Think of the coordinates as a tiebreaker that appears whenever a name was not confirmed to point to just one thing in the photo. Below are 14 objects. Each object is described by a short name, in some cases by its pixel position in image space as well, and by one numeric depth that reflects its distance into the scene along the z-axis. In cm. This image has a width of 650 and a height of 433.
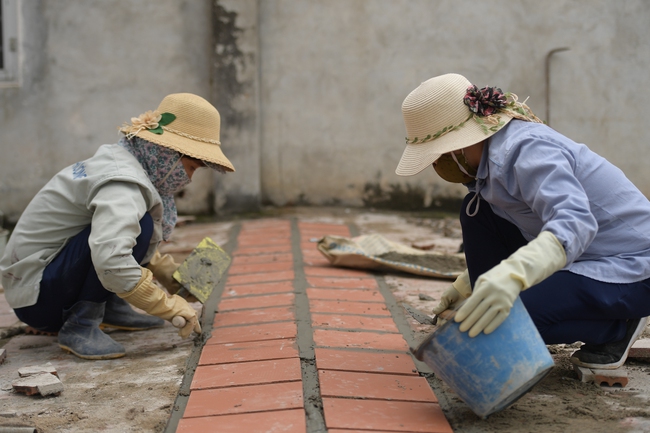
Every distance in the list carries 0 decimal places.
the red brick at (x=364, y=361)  238
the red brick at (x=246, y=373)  228
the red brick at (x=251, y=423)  191
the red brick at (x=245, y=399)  205
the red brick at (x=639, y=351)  246
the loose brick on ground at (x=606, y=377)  226
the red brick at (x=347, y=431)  187
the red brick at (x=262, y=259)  415
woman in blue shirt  209
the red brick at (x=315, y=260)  407
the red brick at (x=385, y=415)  192
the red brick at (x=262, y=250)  441
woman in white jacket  255
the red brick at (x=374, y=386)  215
